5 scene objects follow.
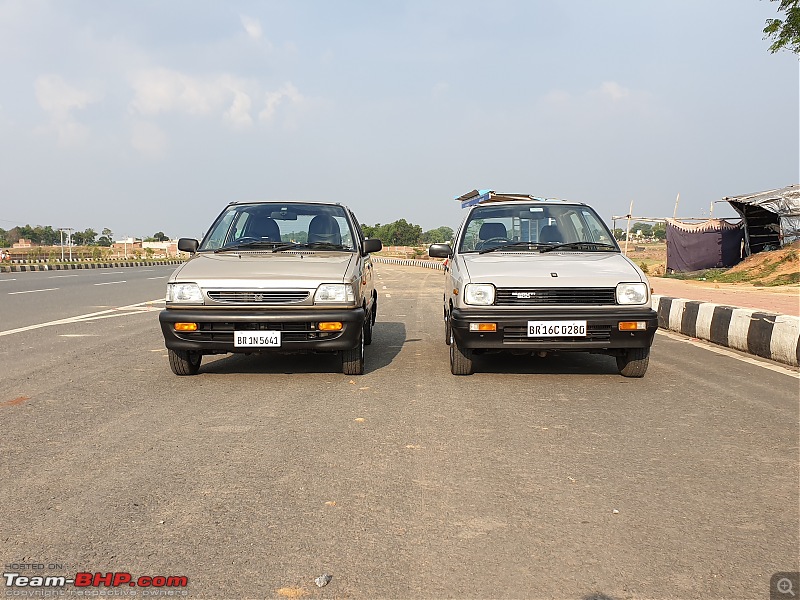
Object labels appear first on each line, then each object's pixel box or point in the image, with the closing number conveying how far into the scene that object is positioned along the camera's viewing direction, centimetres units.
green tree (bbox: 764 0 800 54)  1736
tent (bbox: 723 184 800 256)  2181
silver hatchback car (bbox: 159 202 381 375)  565
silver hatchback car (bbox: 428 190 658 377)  568
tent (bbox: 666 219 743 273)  2539
